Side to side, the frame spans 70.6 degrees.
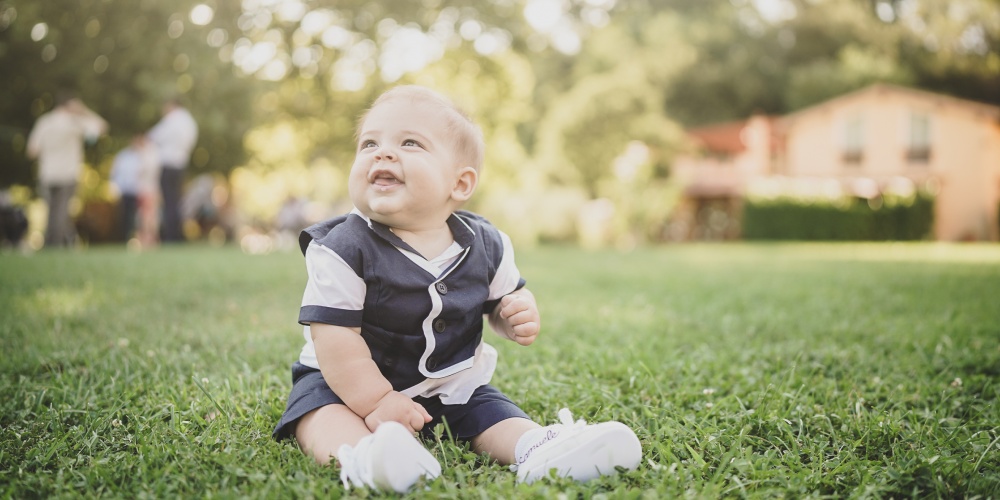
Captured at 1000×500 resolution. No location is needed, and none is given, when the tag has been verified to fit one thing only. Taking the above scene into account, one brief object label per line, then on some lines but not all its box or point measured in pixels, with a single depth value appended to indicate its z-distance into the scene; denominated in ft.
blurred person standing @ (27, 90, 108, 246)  32.01
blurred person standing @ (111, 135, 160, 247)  37.55
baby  5.91
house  92.79
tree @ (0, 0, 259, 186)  46.19
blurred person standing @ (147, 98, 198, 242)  33.30
